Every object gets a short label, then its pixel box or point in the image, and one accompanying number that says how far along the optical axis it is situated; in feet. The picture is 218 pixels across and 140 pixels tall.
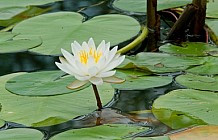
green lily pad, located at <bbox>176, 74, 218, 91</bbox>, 8.85
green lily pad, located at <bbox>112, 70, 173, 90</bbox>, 8.93
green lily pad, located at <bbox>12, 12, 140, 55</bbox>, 9.77
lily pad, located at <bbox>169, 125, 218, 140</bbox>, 8.21
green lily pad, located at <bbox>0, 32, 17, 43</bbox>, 9.96
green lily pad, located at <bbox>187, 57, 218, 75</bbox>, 9.10
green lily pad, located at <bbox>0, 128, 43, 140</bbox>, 8.32
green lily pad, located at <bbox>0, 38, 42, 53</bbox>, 9.77
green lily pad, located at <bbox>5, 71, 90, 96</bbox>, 8.82
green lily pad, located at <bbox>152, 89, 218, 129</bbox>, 8.46
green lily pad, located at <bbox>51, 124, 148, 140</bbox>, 8.26
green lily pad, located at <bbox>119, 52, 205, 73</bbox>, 9.17
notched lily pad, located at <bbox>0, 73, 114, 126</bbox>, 8.54
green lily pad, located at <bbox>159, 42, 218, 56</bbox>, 9.44
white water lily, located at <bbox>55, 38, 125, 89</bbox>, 8.45
